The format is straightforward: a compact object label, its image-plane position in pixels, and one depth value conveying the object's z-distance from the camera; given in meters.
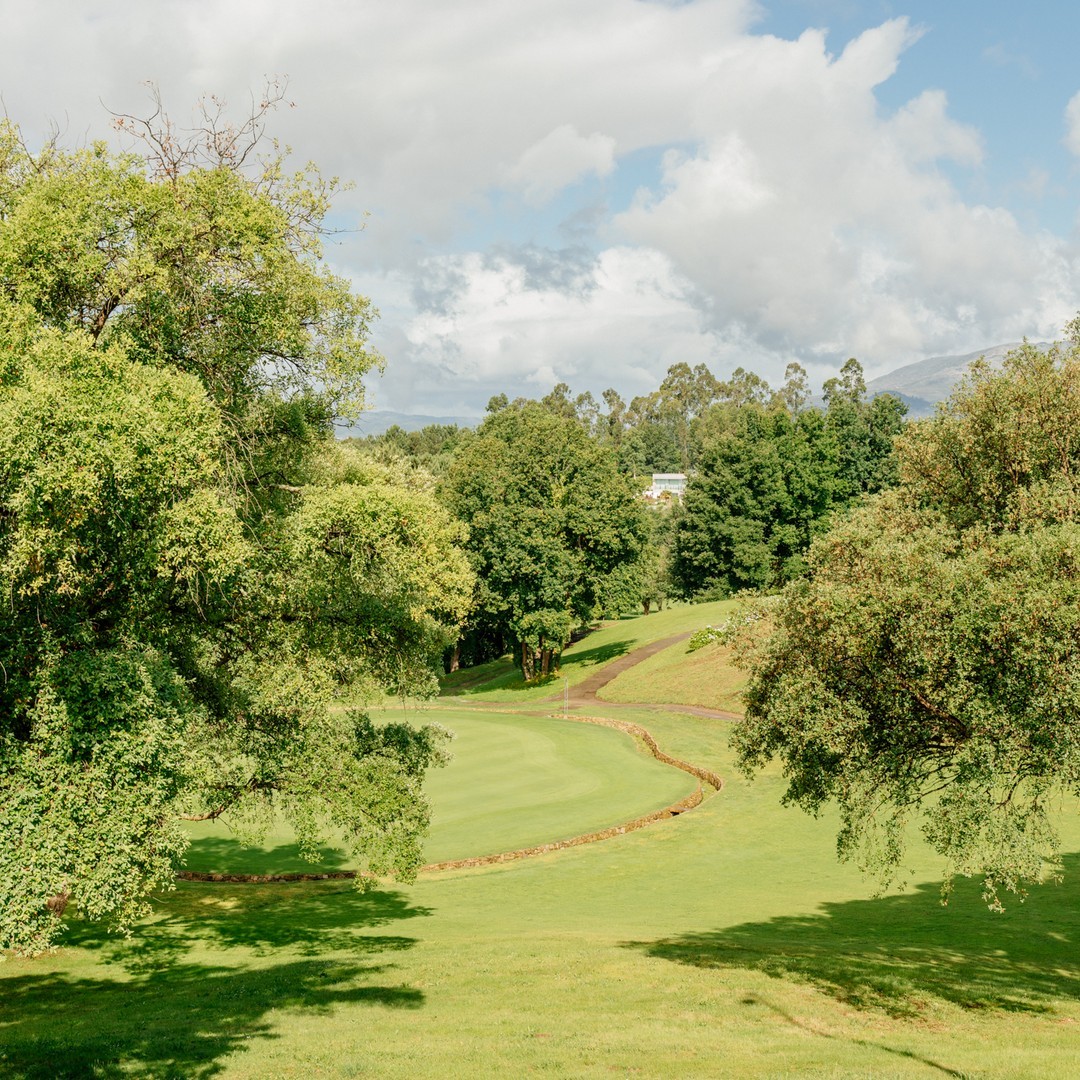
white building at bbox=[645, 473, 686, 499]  191.88
